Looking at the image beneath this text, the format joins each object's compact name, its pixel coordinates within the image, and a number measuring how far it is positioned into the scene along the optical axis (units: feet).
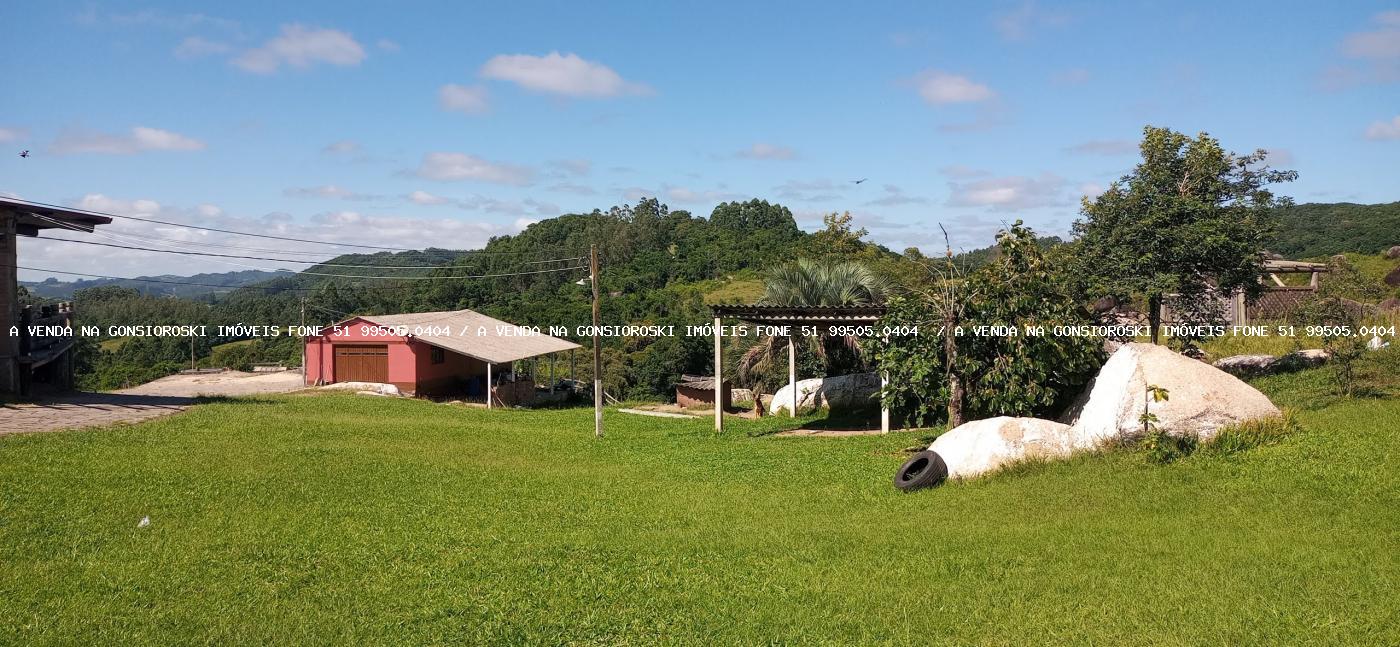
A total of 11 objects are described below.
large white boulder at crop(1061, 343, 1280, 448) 36.58
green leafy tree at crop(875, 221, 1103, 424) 47.21
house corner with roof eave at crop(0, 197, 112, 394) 67.41
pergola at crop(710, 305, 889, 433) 59.51
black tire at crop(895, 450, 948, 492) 36.55
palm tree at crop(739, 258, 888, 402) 84.12
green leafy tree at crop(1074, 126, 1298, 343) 57.36
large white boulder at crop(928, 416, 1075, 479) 37.22
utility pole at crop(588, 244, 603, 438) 63.31
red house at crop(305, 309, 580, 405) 98.22
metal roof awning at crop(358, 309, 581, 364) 93.71
